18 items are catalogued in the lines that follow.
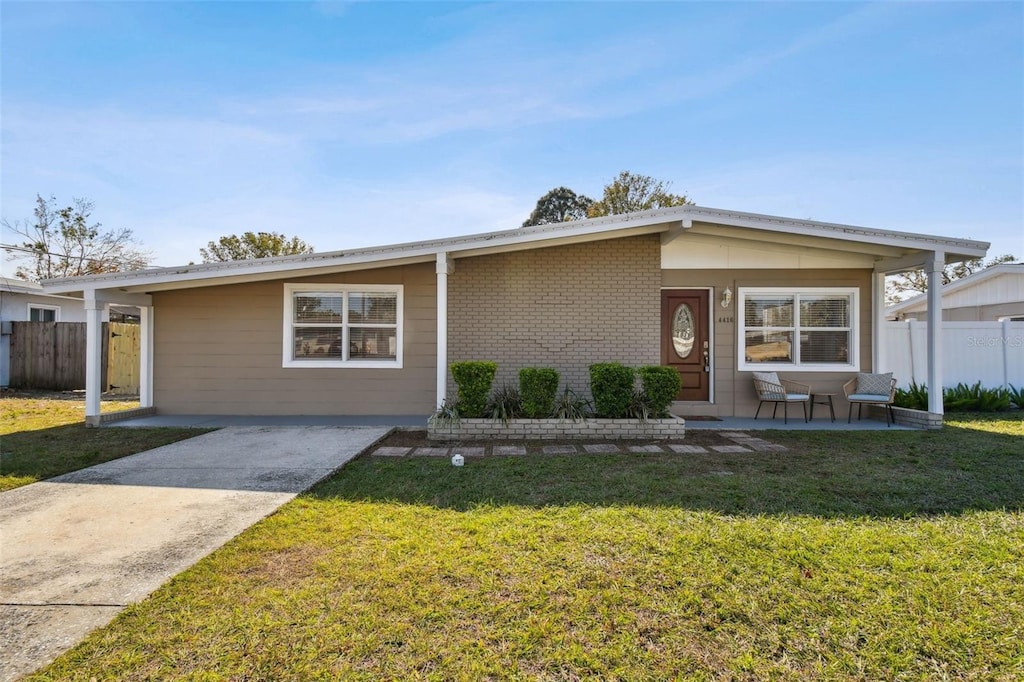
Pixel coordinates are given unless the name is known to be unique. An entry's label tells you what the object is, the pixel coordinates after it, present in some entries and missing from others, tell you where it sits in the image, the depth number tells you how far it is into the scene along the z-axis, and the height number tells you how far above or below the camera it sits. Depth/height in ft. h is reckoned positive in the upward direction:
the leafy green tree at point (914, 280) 103.08 +15.04
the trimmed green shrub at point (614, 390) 22.74 -1.87
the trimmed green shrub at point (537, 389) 22.77 -1.84
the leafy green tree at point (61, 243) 73.20 +16.37
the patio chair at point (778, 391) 26.30 -2.27
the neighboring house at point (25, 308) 43.80 +4.10
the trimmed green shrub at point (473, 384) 22.81 -1.62
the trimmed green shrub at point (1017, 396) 32.73 -3.07
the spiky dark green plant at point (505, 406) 22.99 -2.74
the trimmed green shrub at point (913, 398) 29.40 -2.92
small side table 28.55 -2.86
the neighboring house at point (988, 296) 43.98 +5.30
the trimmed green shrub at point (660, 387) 22.53 -1.71
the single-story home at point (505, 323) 28.40 +1.58
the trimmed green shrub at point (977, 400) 31.24 -3.20
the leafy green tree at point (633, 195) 85.40 +27.53
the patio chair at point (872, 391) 26.35 -2.27
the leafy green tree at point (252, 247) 101.76 +22.16
